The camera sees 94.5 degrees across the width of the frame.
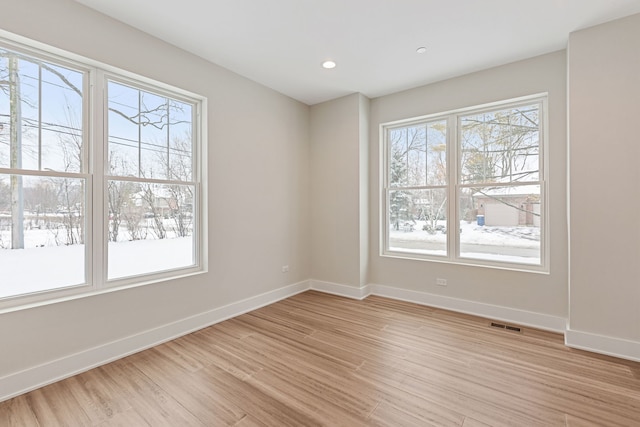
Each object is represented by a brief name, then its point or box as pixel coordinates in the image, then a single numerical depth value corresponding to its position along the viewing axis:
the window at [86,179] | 2.16
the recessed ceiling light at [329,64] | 3.29
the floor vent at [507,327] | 3.09
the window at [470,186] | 3.31
